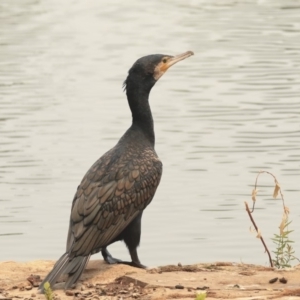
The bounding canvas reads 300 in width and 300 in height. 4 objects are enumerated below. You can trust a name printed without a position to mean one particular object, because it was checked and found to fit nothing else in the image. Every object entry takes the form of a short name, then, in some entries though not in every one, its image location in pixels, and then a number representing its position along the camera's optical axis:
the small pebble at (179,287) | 18.28
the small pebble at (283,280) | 18.59
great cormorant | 19.55
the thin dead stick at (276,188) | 20.38
